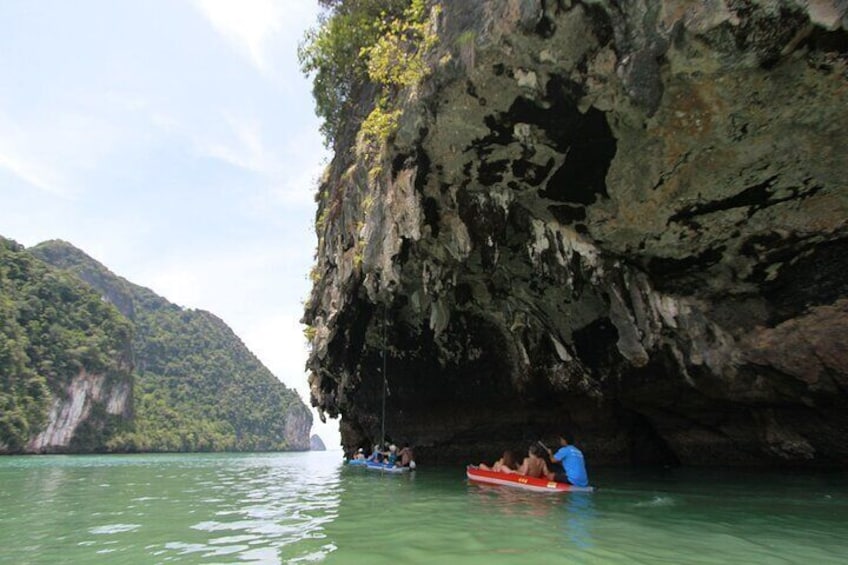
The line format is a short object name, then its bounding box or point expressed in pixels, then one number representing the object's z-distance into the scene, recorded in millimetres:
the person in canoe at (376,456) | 18438
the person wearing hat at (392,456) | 17058
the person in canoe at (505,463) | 12217
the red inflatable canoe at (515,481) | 9875
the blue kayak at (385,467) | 16344
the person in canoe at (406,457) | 16759
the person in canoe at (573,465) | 9945
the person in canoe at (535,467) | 10944
